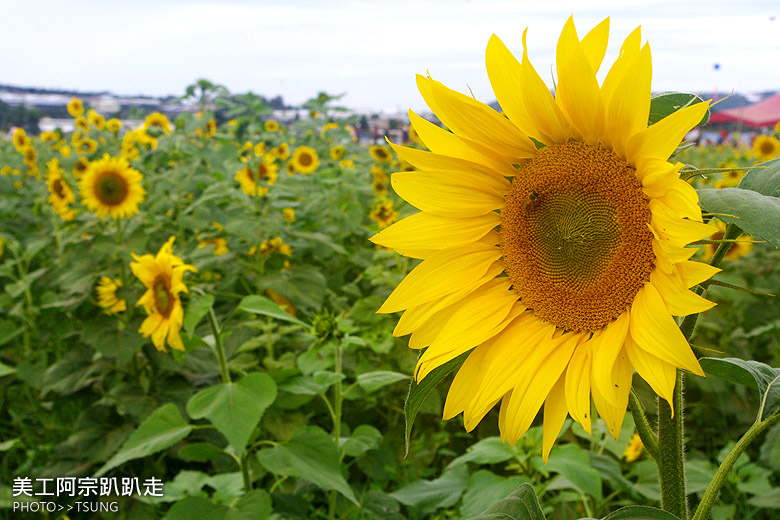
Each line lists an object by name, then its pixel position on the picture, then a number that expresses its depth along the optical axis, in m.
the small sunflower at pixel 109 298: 2.15
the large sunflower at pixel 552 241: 0.57
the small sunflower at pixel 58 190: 2.98
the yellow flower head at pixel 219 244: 2.70
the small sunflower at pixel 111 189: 2.41
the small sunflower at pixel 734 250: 2.42
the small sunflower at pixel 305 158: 4.23
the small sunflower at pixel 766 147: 5.10
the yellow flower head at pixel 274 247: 2.60
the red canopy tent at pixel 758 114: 12.33
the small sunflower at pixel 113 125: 4.89
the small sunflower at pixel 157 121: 4.66
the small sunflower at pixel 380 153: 4.98
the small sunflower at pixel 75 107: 6.03
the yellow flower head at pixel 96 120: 5.17
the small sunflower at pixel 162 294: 1.49
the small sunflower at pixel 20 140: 5.83
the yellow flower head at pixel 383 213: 3.31
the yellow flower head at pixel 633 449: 1.79
